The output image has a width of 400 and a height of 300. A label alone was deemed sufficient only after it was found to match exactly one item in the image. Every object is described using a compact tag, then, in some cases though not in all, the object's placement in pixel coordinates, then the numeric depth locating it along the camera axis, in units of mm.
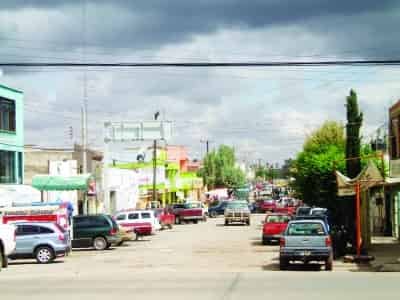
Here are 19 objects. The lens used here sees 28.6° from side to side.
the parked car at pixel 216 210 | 93000
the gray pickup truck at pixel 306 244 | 25391
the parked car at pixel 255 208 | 101712
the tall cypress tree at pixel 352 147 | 33562
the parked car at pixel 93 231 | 39750
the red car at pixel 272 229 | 40344
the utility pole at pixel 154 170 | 77625
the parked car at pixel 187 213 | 74188
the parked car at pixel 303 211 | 50984
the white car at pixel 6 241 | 26797
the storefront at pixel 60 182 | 47438
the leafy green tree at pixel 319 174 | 42312
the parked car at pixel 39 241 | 31391
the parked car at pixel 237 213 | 65625
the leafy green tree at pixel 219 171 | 152625
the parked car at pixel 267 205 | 97000
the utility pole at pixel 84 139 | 54219
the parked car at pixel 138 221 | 49875
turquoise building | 50719
